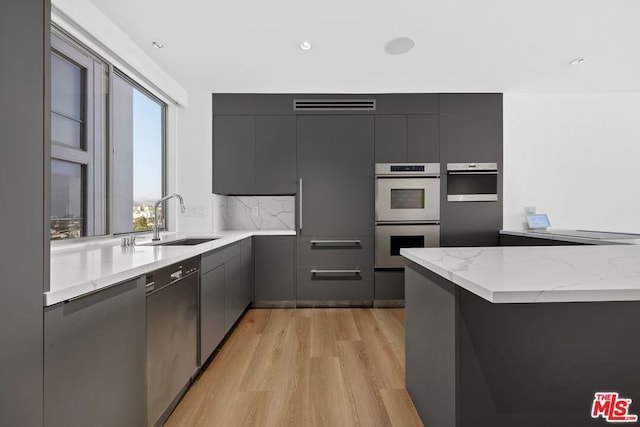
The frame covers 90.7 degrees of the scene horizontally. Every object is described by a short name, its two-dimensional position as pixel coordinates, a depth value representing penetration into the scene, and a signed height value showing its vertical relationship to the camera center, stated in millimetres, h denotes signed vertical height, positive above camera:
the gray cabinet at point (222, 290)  2174 -641
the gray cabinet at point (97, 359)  969 -521
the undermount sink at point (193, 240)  2863 -255
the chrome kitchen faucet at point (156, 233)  2436 -158
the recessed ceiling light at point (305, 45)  2648 +1432
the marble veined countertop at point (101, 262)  1035 -229
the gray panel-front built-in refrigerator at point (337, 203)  3666 +125
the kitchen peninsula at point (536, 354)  1118 -504
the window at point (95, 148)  2107 +511
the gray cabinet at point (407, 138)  3691 +886
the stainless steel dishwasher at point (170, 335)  1504 -655
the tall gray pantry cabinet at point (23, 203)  849 +27
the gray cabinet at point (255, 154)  3695 +694
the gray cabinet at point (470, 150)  3703 +753
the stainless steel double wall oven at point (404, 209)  3662 +57
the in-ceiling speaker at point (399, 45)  2609 +1434
